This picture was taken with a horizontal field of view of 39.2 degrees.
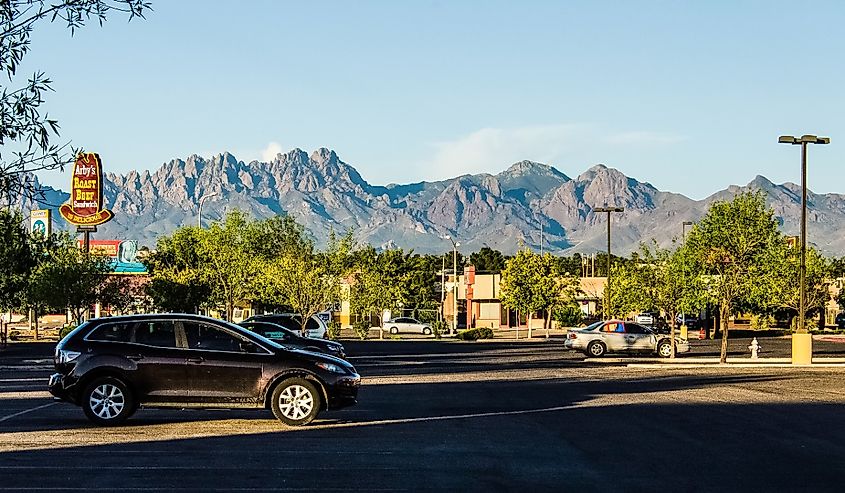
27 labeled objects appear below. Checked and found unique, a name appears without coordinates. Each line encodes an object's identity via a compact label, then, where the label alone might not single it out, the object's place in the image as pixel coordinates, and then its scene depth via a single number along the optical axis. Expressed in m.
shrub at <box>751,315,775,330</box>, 89.00
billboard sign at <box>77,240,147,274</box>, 103.19
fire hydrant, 42.81
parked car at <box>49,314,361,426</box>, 17.72
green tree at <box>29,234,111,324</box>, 60.88
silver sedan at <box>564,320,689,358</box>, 45.56
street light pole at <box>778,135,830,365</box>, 39.59
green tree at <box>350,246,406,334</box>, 71.00
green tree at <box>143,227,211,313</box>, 63.81
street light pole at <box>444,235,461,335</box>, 86.57
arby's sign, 72.23
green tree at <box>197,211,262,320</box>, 64.19
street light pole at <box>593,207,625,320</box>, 65.19
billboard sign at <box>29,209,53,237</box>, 93.72
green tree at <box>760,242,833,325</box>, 61.77
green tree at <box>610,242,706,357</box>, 43.59
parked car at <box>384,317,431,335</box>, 78.75
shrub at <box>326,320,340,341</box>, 65.44
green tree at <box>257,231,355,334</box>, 54.66
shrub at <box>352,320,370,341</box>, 68.94
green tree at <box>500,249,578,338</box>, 70.50
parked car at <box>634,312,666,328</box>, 86.12
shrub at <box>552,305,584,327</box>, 81.53
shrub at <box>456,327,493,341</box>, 68.31
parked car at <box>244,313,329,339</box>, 42.48
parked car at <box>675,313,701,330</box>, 94.69
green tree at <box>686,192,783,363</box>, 40.59
